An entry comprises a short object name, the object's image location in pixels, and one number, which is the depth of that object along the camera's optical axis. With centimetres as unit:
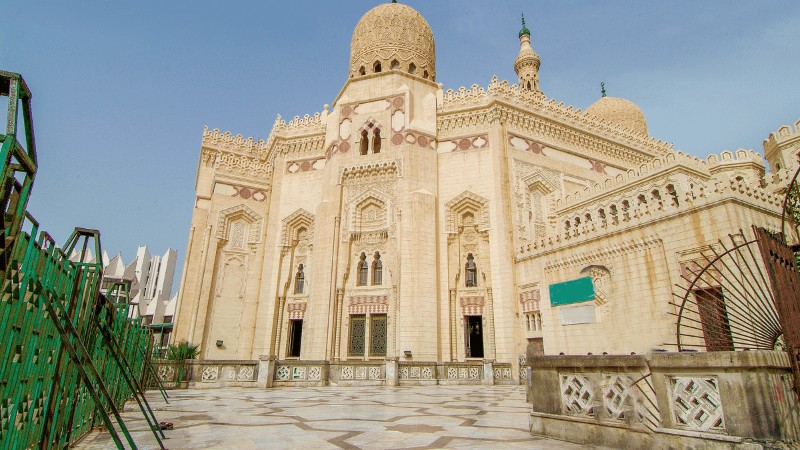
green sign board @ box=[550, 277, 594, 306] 1448
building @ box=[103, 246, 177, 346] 3956
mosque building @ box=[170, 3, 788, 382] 1500
